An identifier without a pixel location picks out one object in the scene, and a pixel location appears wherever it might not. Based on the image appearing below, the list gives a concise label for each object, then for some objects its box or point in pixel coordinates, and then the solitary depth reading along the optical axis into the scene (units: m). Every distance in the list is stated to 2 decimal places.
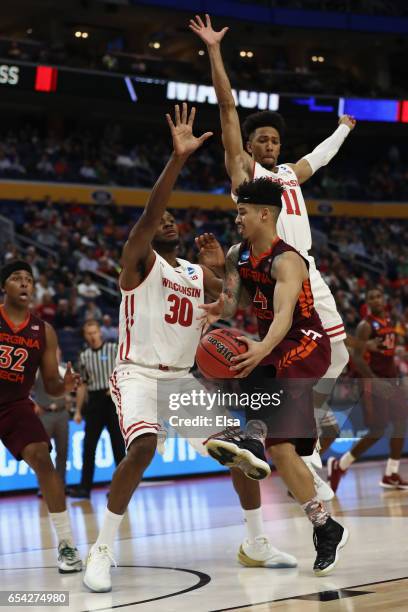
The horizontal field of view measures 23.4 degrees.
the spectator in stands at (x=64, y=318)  17.86
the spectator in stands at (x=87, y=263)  20.84
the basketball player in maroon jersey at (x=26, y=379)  6.48
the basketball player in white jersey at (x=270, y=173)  6.47
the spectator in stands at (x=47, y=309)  17.38
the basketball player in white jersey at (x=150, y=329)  5.67
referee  11.56
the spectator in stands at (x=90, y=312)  18.01
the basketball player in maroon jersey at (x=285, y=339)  5.52
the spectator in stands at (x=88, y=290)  19.20
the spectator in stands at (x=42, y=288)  17.88
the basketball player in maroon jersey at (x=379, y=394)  10.63
